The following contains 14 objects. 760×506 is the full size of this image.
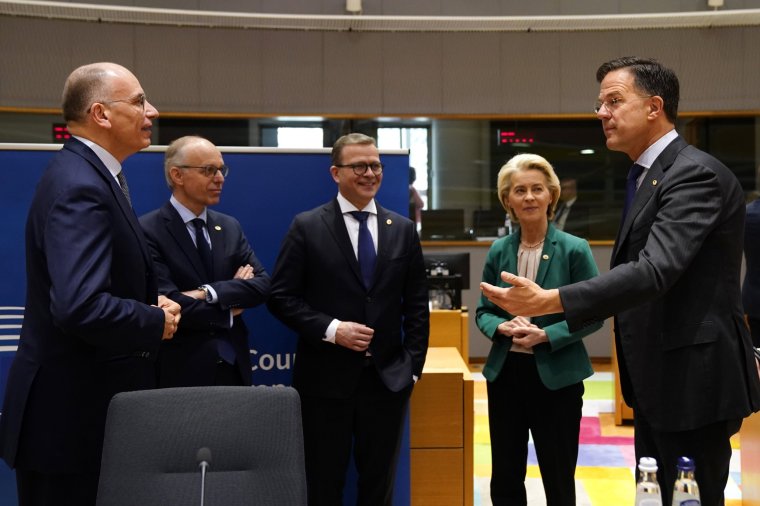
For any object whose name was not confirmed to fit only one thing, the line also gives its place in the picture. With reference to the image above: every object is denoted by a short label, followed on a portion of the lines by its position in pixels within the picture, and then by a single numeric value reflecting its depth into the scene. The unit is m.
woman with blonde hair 3.10
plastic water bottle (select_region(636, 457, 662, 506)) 1.54
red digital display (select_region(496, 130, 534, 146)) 8.51
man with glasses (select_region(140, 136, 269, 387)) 2.99
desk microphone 1.85
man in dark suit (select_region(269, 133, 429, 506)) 3.11
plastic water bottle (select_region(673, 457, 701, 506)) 1.57
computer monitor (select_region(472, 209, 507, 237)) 8.44
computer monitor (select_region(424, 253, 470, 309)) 5.57
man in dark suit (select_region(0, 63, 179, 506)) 2.03
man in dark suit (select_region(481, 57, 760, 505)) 1.98
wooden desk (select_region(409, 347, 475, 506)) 3.66
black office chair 1.84
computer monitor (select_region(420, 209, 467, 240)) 8.31
